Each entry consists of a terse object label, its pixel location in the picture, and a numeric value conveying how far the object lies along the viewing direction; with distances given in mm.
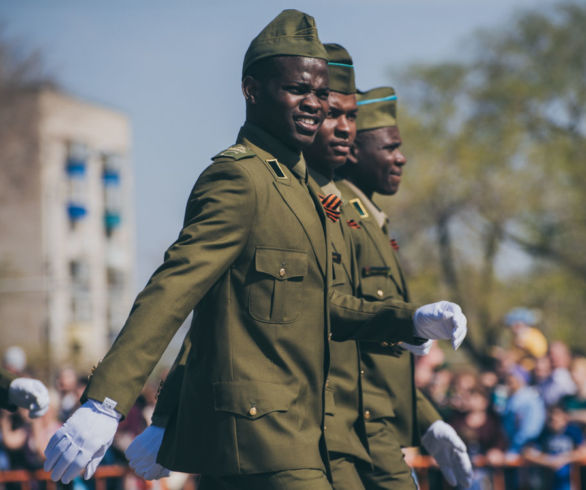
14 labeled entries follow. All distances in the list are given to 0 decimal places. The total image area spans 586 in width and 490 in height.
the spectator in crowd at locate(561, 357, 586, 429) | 18875
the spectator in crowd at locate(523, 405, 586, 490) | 18609
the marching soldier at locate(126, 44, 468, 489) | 8102
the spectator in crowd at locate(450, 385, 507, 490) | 19250
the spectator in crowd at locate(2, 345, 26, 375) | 20817
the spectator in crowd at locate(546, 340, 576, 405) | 19750
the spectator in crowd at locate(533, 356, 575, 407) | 19297
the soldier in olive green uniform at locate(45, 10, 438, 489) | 6910
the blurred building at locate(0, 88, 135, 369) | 96000
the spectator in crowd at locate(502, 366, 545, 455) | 18937
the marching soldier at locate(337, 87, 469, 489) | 9367
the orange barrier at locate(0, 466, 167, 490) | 19703
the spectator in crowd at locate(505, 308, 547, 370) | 23000
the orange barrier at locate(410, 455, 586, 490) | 18750
